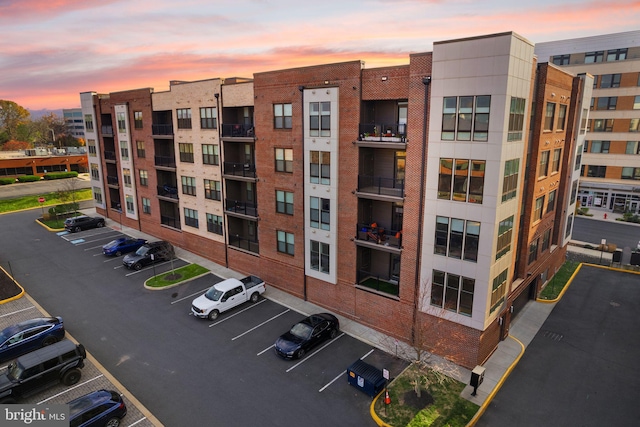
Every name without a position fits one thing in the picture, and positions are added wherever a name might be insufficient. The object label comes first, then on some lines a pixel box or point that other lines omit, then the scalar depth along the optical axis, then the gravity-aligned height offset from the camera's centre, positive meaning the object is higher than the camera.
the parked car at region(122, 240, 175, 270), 34.53 -10.88
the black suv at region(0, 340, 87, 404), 18.12 -11.34
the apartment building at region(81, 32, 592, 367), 18.91 -2.98
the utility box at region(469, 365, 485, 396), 18.77 -11.54
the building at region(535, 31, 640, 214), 50.72 +2.18
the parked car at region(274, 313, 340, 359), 21.81 -11.64
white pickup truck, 26.20 -11.28
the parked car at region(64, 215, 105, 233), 45.62 -10.56
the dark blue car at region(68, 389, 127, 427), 15.96 -11.43
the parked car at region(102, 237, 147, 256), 37.50 -10.86
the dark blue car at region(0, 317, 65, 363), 21.56 -11.46
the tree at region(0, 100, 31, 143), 117.33 +4.56
